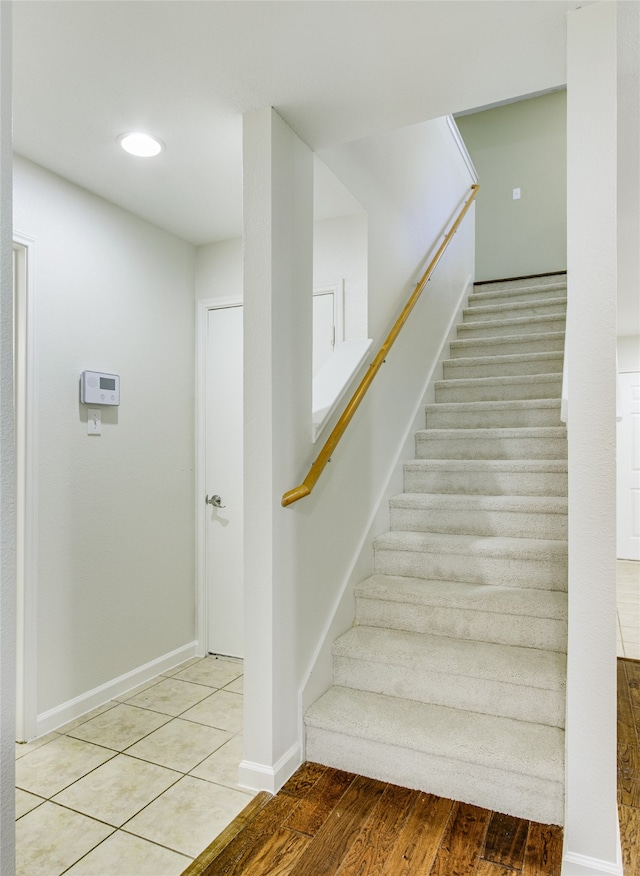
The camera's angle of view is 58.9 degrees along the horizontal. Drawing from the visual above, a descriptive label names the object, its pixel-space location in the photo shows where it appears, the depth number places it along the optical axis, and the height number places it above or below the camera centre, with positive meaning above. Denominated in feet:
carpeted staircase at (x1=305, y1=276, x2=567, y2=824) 6.38 -2.53
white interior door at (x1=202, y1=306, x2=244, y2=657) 10.80 -0.68
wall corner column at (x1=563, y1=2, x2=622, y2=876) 5.18 -0.01
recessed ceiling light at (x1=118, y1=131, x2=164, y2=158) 7.13 +3.89
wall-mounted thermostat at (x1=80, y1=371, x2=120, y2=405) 8.60 +0.92
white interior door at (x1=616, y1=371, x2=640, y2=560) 19.36 -0.80
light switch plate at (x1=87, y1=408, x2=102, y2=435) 8.80 +0.40
